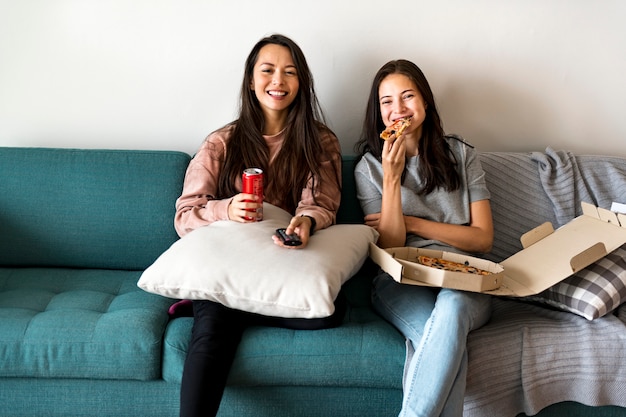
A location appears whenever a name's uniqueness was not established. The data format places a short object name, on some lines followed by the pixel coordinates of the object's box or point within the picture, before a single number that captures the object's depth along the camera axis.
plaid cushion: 1.97
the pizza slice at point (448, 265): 1.96
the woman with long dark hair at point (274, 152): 2.26
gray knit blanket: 1.86
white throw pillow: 1.85
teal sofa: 1.90
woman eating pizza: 2.06
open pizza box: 1.87
